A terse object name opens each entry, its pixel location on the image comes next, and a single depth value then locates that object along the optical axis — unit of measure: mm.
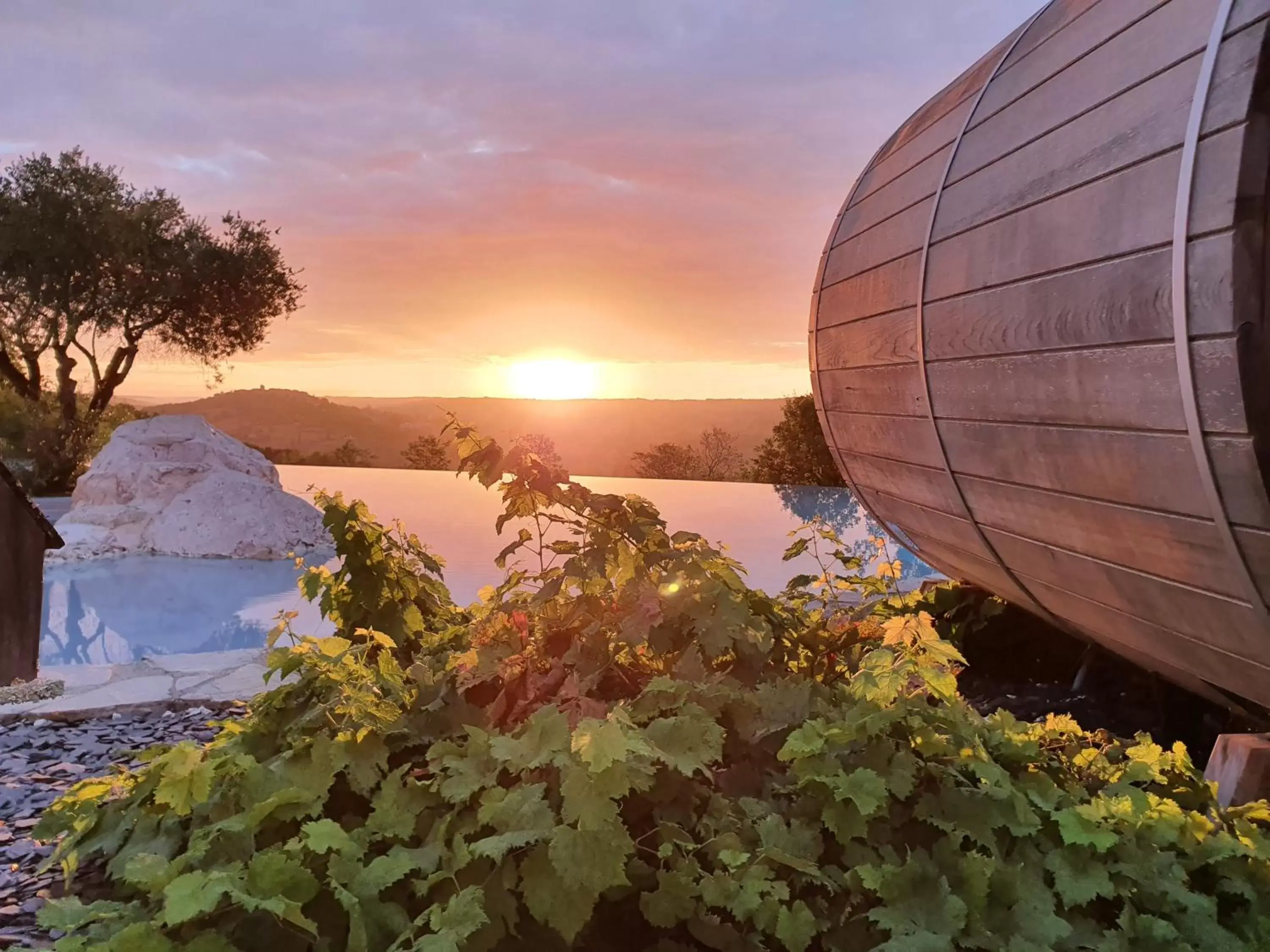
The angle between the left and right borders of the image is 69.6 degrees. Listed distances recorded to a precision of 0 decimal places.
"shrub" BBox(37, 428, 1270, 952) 1672
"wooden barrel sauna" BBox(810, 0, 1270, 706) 1582
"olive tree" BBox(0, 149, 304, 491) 13633
